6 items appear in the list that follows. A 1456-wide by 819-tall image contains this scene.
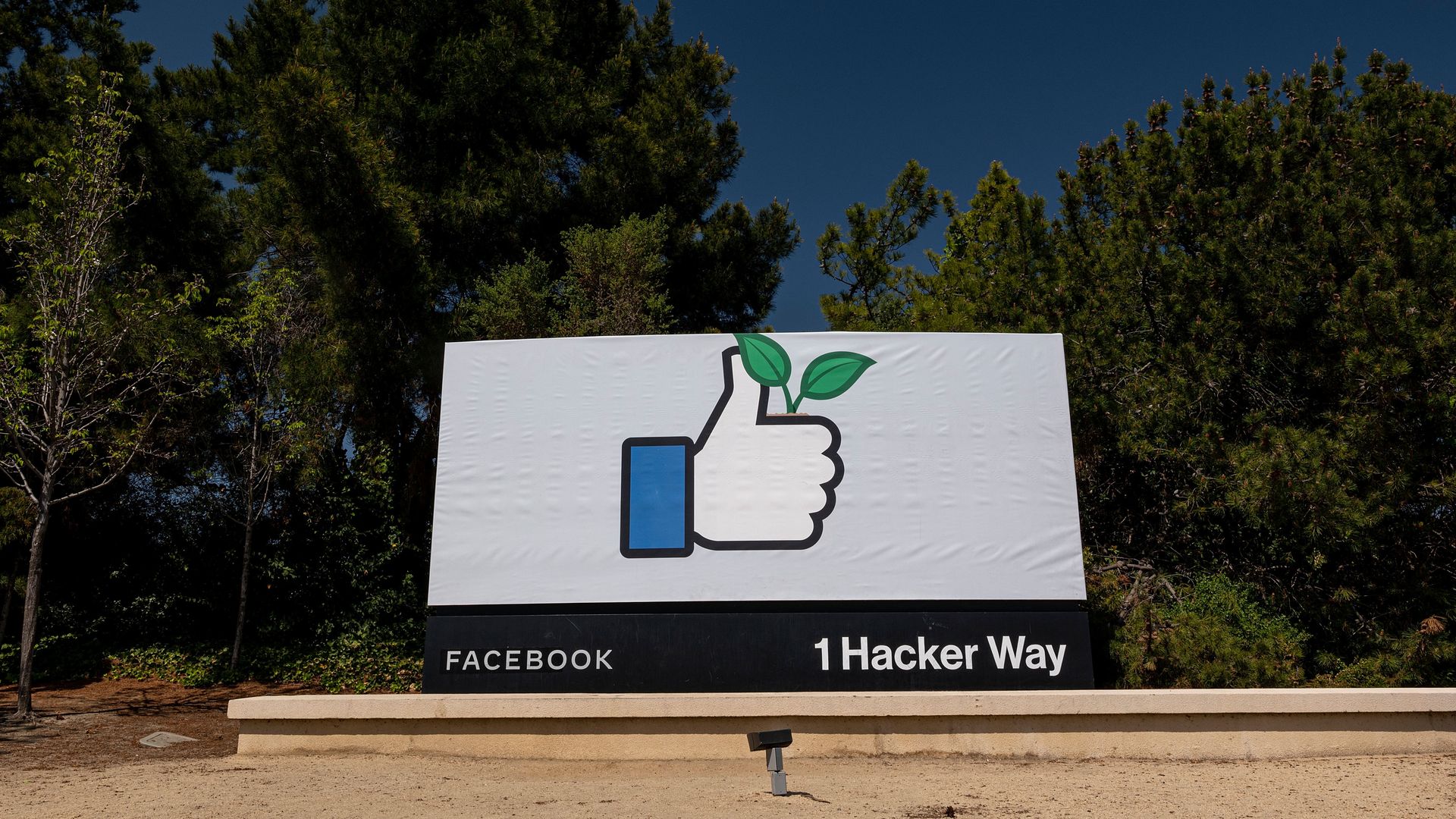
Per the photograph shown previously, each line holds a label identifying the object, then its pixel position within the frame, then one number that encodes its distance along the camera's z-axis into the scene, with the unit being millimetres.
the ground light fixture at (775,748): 5359
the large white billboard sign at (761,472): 7496
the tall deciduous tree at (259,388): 11852
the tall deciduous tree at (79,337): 9422
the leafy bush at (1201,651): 8484
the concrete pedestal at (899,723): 6668
